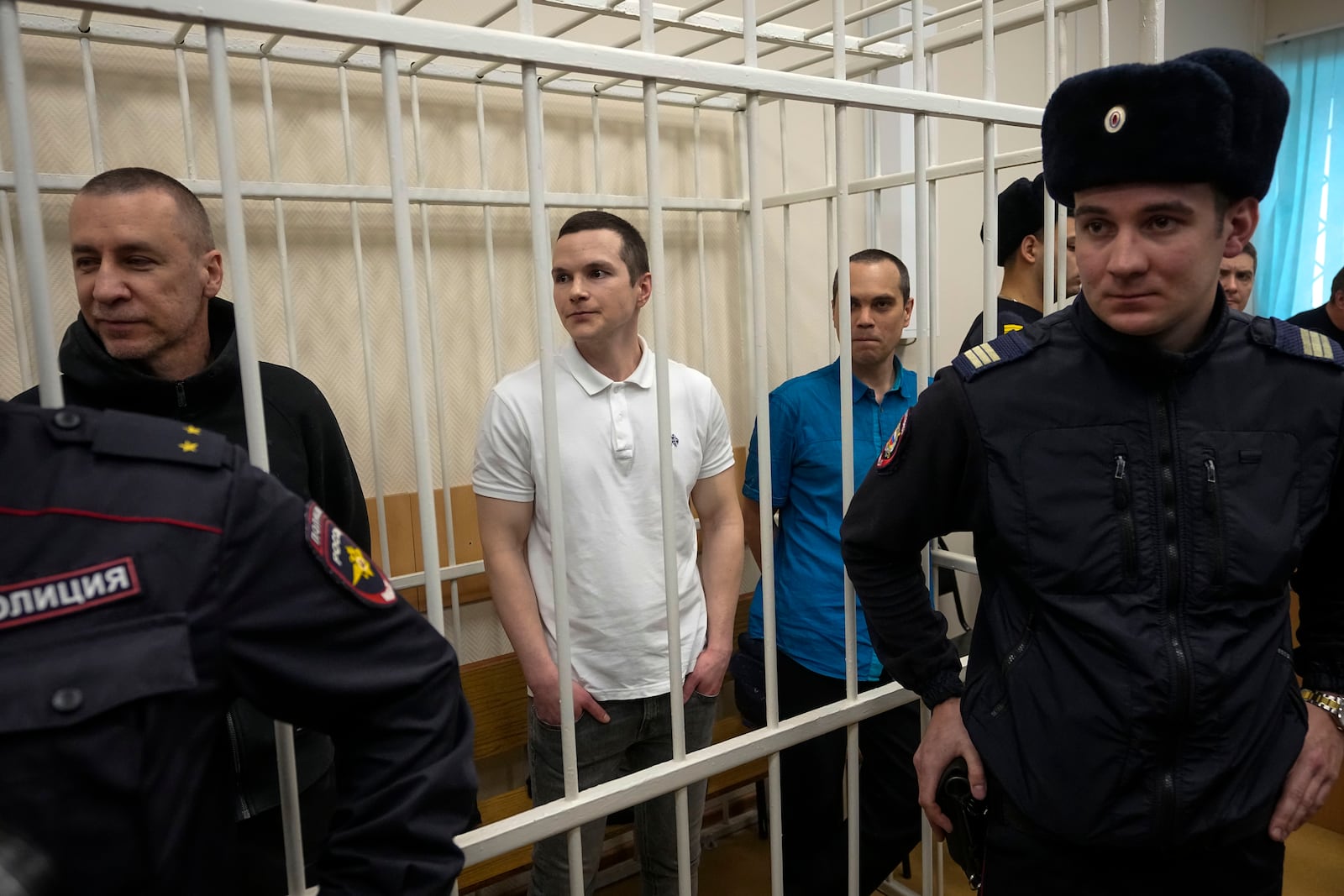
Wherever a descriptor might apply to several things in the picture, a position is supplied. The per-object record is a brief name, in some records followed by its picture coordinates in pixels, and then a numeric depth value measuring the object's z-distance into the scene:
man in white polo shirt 1.60
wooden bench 2.23
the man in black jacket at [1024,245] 2.24
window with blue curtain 4.19
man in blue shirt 2.01
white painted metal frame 0.77
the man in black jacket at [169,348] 1.15
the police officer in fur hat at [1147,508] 0.99
